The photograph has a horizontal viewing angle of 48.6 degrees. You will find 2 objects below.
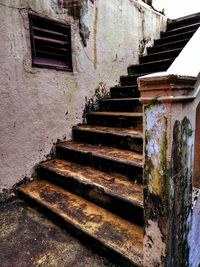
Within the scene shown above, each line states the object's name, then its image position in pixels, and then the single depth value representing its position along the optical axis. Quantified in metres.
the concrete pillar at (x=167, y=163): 1.10
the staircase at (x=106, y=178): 1.71
